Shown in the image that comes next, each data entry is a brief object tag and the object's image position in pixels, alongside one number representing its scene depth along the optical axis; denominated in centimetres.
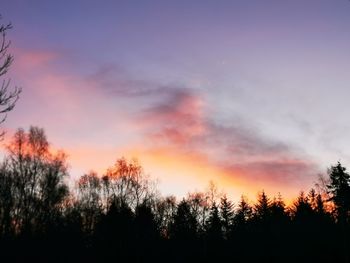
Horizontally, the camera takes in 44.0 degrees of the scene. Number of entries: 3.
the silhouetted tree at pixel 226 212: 8295
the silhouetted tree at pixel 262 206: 7688
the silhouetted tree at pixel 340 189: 5753
